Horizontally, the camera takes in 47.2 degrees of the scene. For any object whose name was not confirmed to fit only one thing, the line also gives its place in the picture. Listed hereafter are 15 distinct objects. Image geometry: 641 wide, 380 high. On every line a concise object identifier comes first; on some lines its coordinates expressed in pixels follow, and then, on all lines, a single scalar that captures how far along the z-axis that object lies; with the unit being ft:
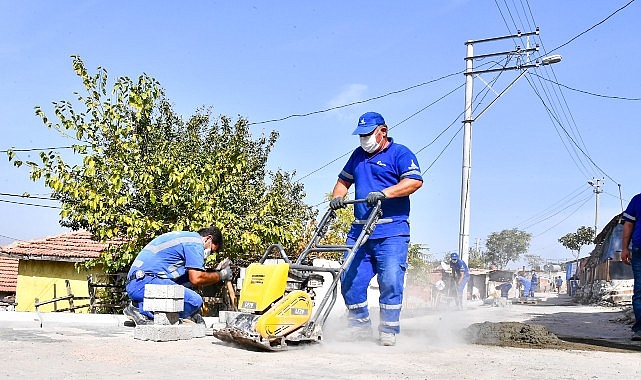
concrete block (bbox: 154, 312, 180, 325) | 19.95
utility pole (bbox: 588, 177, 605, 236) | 201.57
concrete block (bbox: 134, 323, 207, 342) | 19.11
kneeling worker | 21.16
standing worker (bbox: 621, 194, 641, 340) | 26.86
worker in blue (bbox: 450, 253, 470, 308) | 58.38
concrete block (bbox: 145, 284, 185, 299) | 19.89
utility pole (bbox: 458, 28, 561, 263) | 65.72
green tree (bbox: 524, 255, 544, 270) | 349.08
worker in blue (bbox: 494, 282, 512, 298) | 81.00
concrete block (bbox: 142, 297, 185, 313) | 19.89
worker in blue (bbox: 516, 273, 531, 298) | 107.42
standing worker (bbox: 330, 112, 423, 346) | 20.81
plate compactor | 17.62
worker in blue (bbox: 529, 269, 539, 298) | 112.49
